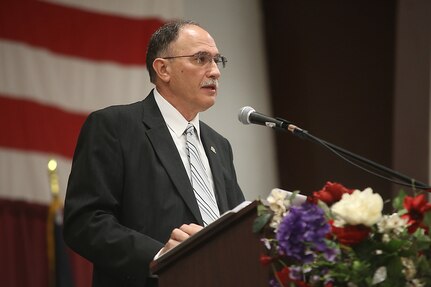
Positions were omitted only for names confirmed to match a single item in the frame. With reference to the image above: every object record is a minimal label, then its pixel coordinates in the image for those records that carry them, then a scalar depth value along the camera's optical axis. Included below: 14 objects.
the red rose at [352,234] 3.83
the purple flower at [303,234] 3.83
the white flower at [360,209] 3.80
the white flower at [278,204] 4.09
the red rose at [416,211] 4.02
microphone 5.31
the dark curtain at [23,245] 9.20
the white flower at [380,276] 3.83
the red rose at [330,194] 4.11
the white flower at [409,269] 3.89
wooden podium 4.18
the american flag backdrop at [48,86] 9.30
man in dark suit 5.32
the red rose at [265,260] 4.02
